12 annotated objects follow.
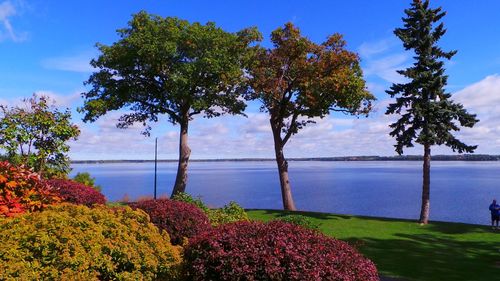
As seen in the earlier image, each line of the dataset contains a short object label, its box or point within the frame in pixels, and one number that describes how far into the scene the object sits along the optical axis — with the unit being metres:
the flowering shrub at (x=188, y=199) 19.26
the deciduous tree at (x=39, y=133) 21.31
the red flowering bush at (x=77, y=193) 14.89
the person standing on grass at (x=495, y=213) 24.47
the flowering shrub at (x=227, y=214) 15.99
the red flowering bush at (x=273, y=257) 6.22
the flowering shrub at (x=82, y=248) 6.49
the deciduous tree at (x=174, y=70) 26.83
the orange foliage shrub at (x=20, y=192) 9.04
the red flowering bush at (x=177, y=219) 11.21
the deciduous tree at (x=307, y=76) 27.89
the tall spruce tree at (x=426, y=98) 25.97
